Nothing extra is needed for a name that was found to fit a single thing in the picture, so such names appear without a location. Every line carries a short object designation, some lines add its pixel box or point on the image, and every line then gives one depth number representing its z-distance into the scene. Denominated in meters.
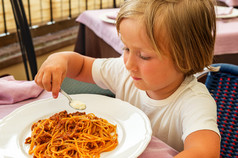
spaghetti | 0.65
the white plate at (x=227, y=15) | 2.03
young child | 0.76
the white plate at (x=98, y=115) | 0.65
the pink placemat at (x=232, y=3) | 2.86
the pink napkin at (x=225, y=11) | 2.09
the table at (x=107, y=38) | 1.74
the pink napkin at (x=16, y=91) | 0.91
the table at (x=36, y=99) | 0.67
